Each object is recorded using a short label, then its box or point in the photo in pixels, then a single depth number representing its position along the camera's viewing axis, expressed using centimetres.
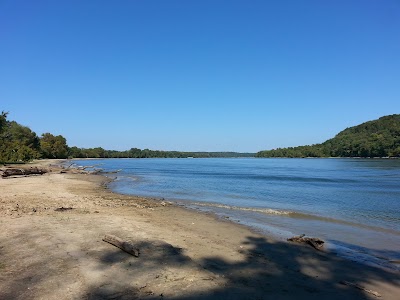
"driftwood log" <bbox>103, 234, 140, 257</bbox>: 848
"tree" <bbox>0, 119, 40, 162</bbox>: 5909
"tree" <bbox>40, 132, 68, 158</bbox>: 12644
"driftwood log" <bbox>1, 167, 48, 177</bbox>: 3626
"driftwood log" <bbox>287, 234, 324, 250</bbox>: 1156
